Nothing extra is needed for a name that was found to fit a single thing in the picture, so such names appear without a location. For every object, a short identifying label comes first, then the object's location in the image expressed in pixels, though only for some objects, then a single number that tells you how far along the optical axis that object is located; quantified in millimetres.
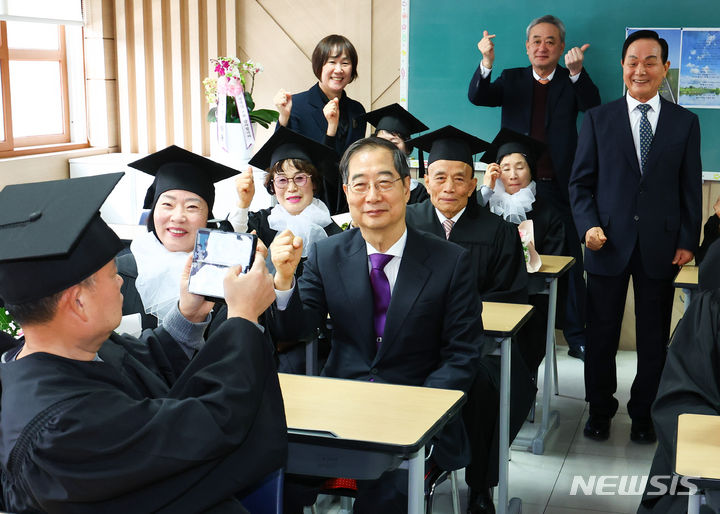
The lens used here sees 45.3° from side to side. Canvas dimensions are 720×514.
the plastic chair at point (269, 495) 2113
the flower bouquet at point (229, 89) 5707
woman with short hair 5629
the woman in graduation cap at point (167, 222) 3236
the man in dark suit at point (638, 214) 4602
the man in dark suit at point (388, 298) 3164
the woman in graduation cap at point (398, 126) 5379
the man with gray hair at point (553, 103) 6113
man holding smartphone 1617
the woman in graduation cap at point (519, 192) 5199
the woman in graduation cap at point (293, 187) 4477
